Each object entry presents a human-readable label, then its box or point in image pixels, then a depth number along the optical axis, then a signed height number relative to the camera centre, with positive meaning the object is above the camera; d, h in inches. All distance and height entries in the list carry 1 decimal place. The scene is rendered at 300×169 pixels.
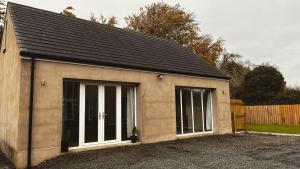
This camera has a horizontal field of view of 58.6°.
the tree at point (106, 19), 1248.8 +397.5
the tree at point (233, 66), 1530.4 +212.9
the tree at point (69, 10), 1156.5 +408.5
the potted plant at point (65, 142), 355.6 -50.4
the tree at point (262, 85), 1234.6 +79.9
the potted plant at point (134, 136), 434.7 -52.9
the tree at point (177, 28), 1210.0 +344.8
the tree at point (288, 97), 1038.4 +18.4
